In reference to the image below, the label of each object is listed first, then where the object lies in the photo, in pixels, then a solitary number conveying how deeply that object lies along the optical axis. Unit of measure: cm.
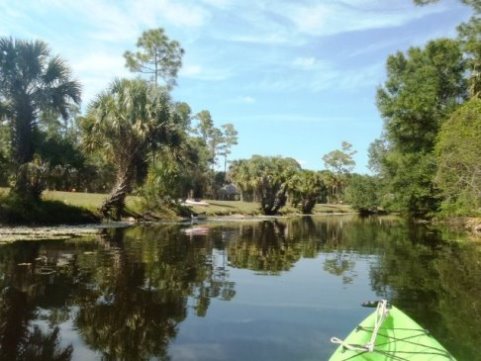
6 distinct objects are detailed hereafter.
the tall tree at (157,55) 5284
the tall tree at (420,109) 4931
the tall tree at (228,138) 9488
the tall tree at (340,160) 13100
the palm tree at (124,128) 3594
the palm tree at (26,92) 2891
